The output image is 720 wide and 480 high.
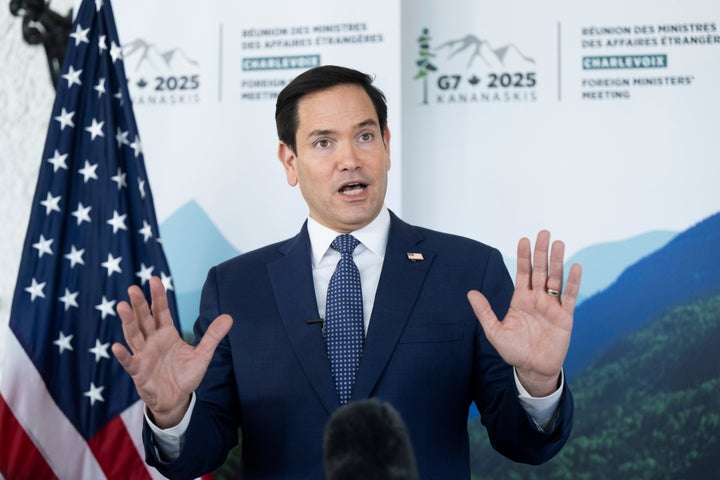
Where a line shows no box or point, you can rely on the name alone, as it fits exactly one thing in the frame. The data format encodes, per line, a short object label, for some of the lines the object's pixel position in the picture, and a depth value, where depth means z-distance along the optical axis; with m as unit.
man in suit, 2.24
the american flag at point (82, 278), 3.00
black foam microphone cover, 0.95
